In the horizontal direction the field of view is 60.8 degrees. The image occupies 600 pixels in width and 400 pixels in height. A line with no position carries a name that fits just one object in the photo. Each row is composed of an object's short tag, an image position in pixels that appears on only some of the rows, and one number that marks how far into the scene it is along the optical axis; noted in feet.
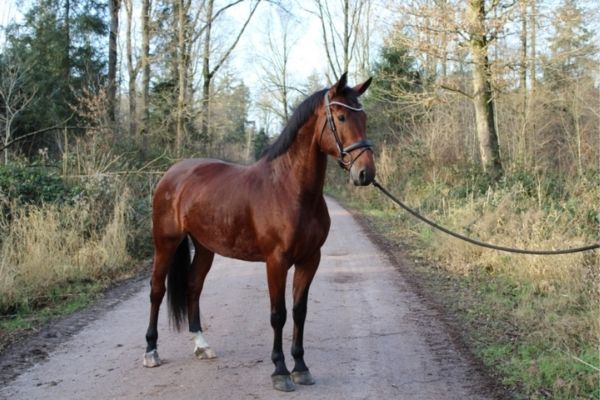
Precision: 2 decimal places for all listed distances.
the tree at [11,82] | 50.39
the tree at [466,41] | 36.58
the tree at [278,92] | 125.29
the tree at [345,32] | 108.78
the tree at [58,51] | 61.11
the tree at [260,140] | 150.88
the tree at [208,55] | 75.36
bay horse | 11.96
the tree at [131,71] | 61.96
